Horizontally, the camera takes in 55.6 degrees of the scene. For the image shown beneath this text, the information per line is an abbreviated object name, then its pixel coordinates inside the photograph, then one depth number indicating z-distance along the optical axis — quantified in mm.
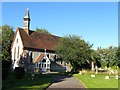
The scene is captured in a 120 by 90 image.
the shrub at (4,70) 13629
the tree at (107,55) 34607
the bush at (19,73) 14770
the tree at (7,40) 33483
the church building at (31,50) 28033
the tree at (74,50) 22535
